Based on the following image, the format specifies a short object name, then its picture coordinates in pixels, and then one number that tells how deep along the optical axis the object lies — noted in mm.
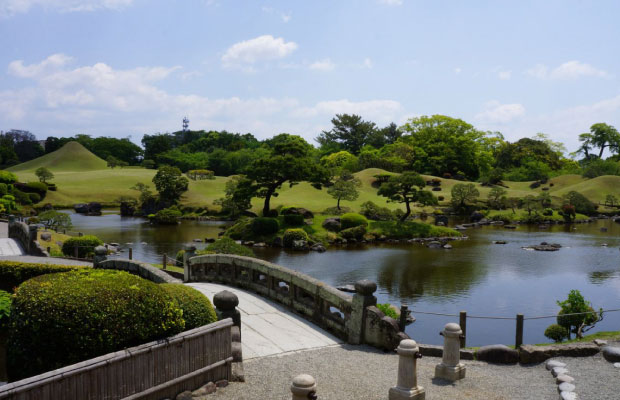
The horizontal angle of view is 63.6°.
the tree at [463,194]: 68812
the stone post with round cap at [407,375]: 8141
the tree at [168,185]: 71250
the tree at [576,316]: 17109
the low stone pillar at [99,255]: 16766
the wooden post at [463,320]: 14122
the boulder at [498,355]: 11922
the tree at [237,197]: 50156
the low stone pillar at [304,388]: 6086
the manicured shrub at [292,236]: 42050
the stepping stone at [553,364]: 11154
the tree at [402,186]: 48750
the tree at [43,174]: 83431
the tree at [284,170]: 48719
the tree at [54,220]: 42219
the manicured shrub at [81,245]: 29047
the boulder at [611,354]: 11695
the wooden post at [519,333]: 13658
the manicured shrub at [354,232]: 45438
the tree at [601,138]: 113250
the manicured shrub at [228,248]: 26703
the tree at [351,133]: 121062
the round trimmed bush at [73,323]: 7242
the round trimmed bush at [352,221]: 46906
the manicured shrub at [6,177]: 57562
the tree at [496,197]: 69738
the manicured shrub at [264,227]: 44875
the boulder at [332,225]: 46844
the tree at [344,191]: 58562
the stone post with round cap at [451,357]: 9750
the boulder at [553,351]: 11797
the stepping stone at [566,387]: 9315
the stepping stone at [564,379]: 9922
